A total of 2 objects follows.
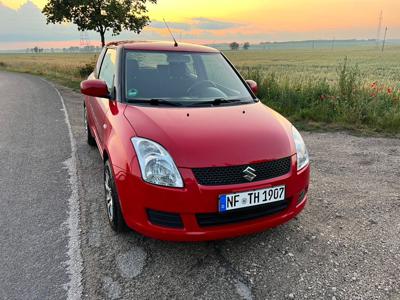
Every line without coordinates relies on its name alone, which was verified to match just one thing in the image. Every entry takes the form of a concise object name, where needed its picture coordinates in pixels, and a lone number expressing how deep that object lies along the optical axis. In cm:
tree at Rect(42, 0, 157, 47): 1722
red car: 253
